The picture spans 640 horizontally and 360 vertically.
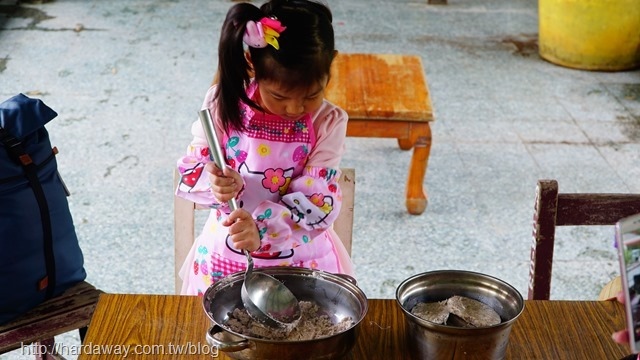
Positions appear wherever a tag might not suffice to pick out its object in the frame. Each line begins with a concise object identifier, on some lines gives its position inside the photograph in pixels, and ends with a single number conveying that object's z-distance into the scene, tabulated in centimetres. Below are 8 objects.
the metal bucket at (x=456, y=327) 135
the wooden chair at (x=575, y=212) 183
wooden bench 201
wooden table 151
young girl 167
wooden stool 337
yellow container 550
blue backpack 196
